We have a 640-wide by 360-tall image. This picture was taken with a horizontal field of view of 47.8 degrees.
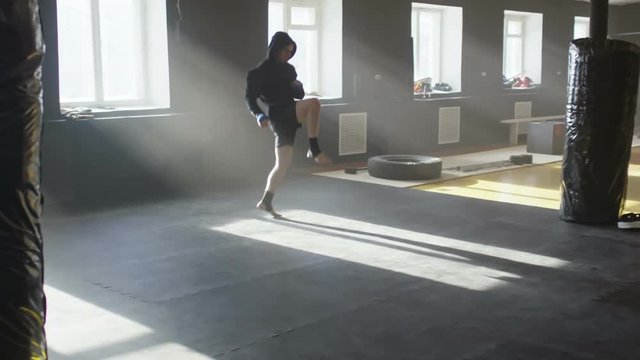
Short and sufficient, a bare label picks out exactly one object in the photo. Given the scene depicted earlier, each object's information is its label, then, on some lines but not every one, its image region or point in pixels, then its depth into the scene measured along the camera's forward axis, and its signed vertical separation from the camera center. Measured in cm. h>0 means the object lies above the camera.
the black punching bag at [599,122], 527 -30
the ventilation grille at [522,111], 1177 -48
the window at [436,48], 1045 +50
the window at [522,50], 1212 +54
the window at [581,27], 1323 +101
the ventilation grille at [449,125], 1059 -63
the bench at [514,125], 1129 -68
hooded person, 563 -13
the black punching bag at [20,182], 156 -22
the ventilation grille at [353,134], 919 -65
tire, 764 -91
